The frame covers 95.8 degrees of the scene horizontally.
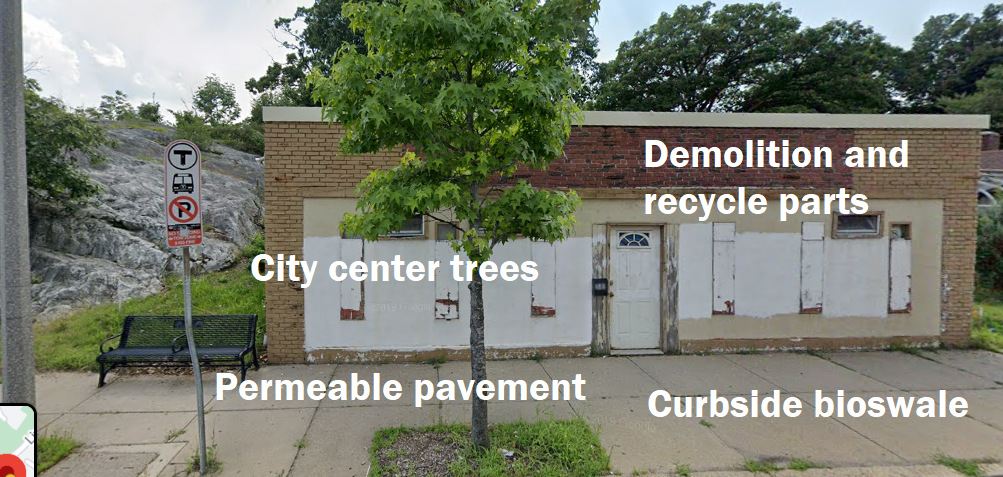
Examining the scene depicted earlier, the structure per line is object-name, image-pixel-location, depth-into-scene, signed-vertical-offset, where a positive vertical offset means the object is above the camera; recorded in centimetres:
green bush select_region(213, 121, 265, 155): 2081 +426
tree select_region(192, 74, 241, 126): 3388 +997
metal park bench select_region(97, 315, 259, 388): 574 -149
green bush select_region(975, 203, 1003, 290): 1169 -71
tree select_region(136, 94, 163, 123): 2892 +762
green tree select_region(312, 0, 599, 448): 377 +105
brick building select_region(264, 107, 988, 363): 654 -44
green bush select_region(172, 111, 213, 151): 1725 +374
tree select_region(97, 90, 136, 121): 2142 +724
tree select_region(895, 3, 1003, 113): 3166 +1176
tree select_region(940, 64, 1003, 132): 2547 +711
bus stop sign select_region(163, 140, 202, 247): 368 +31
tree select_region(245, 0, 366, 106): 2078 +890
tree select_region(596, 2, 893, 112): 2253 +856
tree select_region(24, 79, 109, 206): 880 +169
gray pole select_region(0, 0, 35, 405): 366 +6
